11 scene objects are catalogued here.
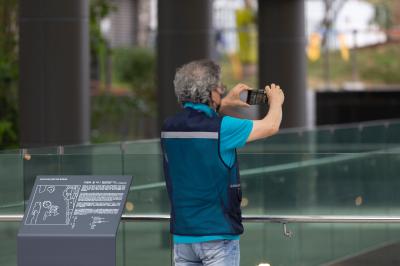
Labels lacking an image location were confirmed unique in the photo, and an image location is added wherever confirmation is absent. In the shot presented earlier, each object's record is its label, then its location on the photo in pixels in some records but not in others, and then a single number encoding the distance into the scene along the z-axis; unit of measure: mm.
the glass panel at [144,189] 16887
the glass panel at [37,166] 16655
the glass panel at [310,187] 17182
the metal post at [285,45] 51050
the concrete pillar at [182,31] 41839
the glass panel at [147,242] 17215
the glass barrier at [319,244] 17151
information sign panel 13887
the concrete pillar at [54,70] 33744
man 12421
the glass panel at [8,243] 17229
